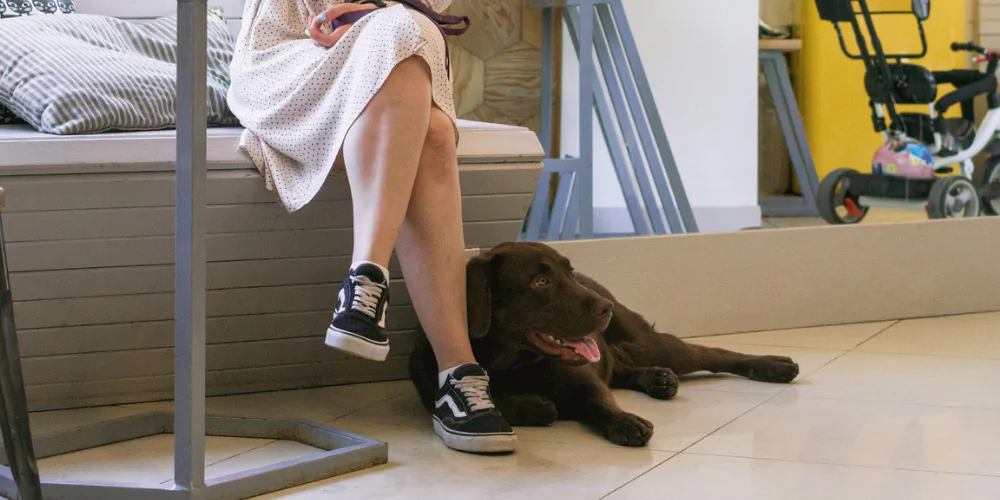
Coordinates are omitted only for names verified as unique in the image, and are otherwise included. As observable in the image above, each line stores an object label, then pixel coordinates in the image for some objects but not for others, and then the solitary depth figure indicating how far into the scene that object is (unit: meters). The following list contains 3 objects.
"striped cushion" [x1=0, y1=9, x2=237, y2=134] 3.80
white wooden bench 3.75
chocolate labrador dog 3.72
